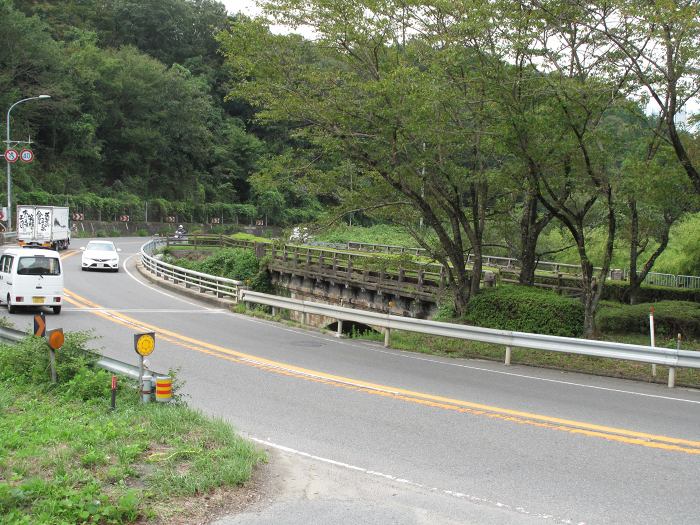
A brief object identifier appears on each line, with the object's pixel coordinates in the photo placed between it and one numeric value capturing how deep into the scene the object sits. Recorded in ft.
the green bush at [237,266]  128.26
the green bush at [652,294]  79.00
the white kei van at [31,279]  65.67
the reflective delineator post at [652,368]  44.48
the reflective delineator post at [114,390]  27.02
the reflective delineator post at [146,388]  28.17
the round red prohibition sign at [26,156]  134.21
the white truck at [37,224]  127.24
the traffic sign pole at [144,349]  27.50
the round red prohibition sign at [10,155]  127.95
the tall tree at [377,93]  53.98
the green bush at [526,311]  57.98
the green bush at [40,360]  31.58
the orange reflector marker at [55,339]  29.43
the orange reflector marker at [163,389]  27.61
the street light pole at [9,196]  140.05
